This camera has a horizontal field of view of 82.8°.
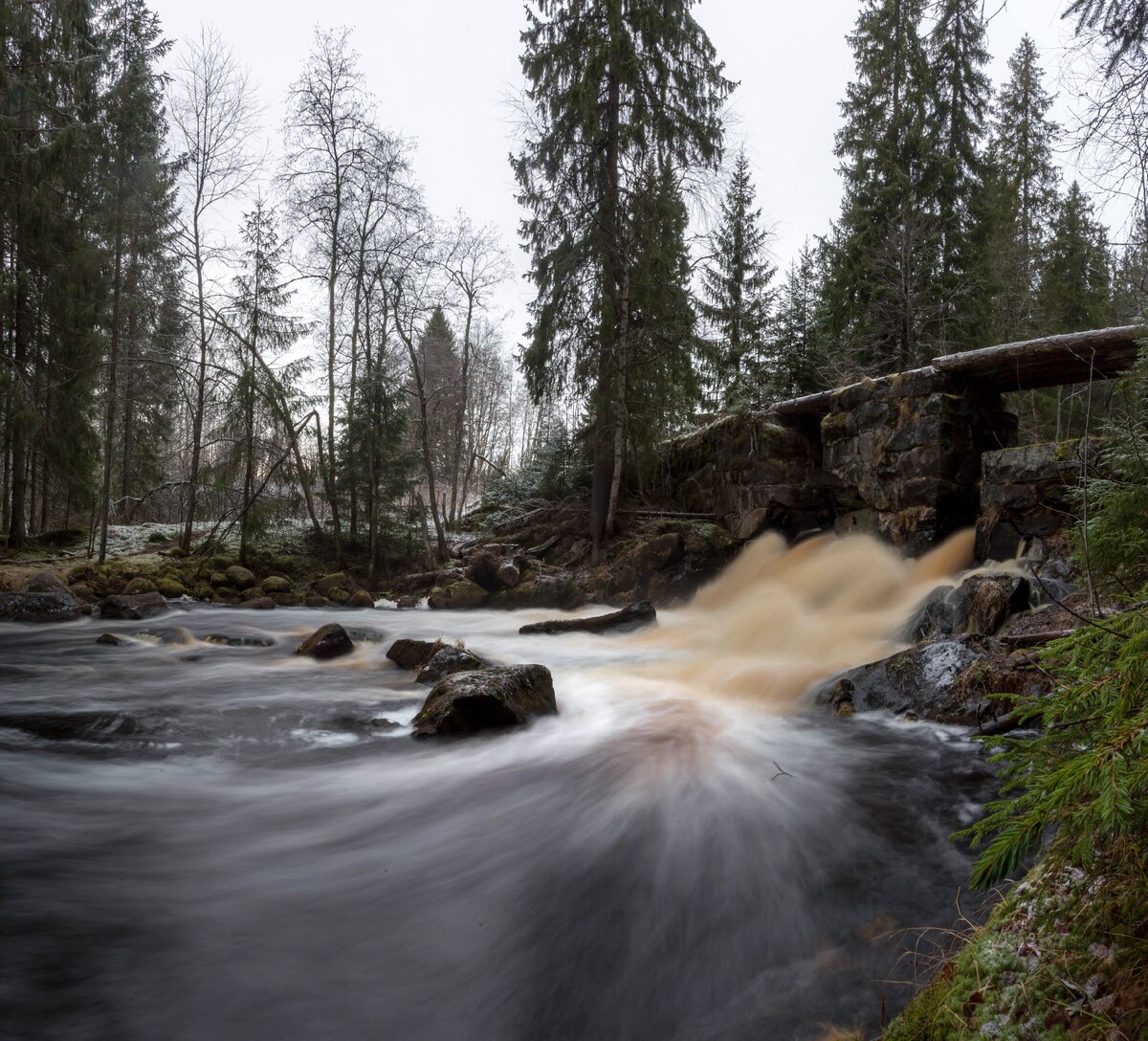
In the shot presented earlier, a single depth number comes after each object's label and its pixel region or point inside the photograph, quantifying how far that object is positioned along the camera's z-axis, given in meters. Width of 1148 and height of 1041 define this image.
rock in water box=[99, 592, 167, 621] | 12.28
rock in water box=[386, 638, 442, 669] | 8.90
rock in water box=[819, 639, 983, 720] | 5.75
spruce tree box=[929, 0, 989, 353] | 18.27
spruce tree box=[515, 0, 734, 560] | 13.97
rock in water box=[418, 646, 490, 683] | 7.90
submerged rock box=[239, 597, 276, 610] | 14.36
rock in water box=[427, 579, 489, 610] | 14.50
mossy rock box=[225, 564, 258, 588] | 16.03
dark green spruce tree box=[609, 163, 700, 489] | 14.28
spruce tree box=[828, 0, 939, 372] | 17.38
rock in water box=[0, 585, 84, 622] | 11.74
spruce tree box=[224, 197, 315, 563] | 16.86
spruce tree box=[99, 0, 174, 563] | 15.07
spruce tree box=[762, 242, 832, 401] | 16.14
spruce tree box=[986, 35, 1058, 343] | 23.41
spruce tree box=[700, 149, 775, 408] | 21.45
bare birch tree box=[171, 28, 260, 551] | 16.72
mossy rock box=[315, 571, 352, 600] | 16.27
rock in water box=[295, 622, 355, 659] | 9.68
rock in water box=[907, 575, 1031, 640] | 6.77
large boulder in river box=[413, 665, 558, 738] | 6.02
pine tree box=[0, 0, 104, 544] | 14.58
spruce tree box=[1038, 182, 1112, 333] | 21.75
